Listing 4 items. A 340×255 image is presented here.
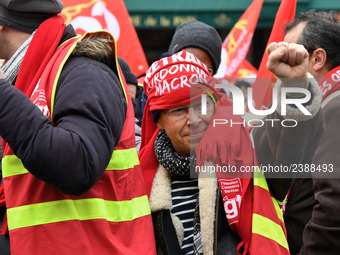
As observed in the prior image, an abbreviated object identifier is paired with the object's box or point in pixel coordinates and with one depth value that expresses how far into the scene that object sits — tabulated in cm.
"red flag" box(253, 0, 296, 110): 744
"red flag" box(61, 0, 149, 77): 815
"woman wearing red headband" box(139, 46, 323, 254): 425
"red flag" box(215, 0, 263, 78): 935
